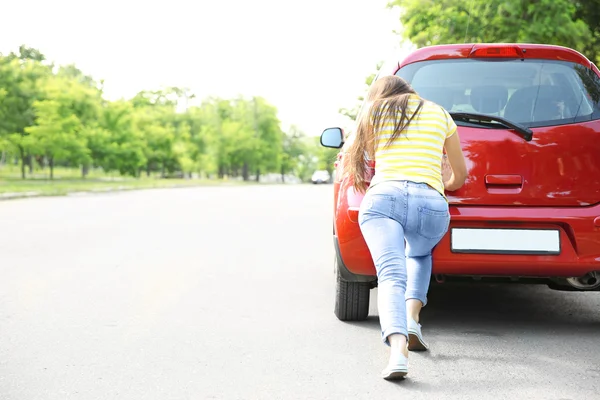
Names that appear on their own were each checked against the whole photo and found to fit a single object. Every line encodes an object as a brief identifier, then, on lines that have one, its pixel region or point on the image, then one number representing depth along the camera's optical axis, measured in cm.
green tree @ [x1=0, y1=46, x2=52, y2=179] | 4091
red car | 432
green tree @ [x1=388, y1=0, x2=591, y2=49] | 1397
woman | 366
